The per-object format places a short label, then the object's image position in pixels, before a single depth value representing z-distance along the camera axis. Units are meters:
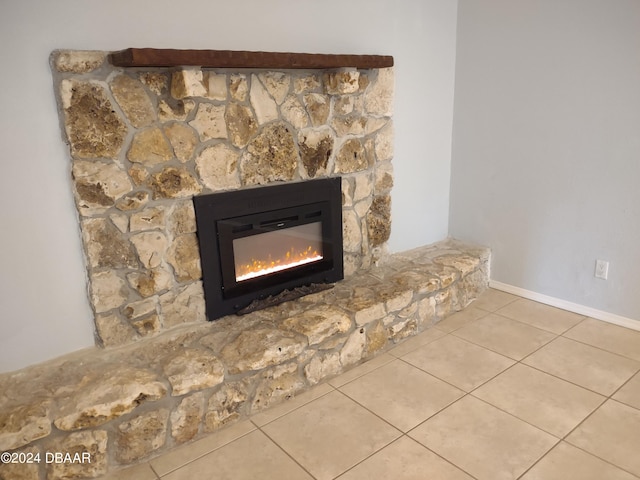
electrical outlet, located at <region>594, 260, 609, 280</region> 2.74
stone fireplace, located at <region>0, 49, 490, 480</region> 1.75
